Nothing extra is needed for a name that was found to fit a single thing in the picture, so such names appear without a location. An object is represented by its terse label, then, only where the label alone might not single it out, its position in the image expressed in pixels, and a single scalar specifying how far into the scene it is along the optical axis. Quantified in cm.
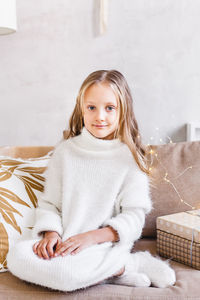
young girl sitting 105
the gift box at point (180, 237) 113
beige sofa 130
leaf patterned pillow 115
